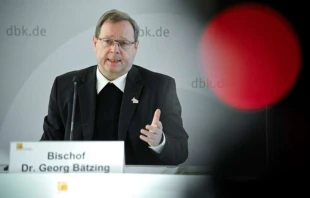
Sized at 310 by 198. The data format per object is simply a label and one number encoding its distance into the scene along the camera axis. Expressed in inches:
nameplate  172.4
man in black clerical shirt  202.2
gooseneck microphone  202.0
